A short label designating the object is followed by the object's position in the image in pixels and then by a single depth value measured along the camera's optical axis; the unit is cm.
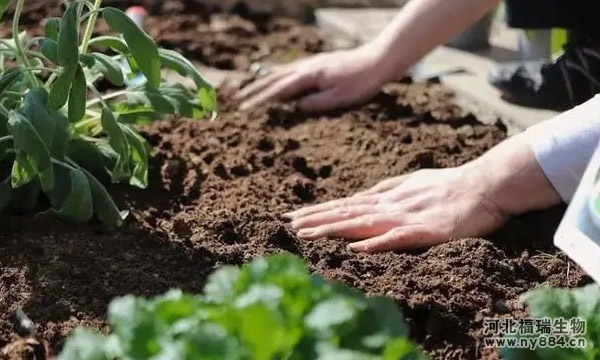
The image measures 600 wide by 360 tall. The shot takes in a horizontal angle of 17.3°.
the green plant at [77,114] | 167
